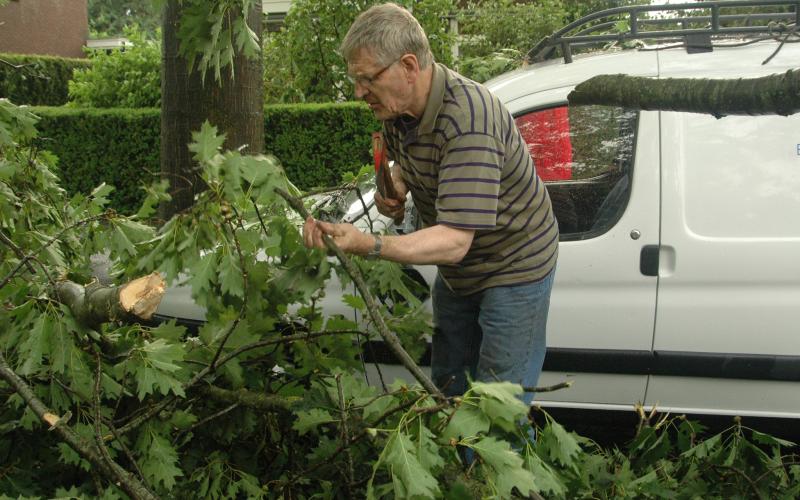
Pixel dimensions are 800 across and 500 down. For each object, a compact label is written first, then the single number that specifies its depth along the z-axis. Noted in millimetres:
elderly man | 2422
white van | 3719
